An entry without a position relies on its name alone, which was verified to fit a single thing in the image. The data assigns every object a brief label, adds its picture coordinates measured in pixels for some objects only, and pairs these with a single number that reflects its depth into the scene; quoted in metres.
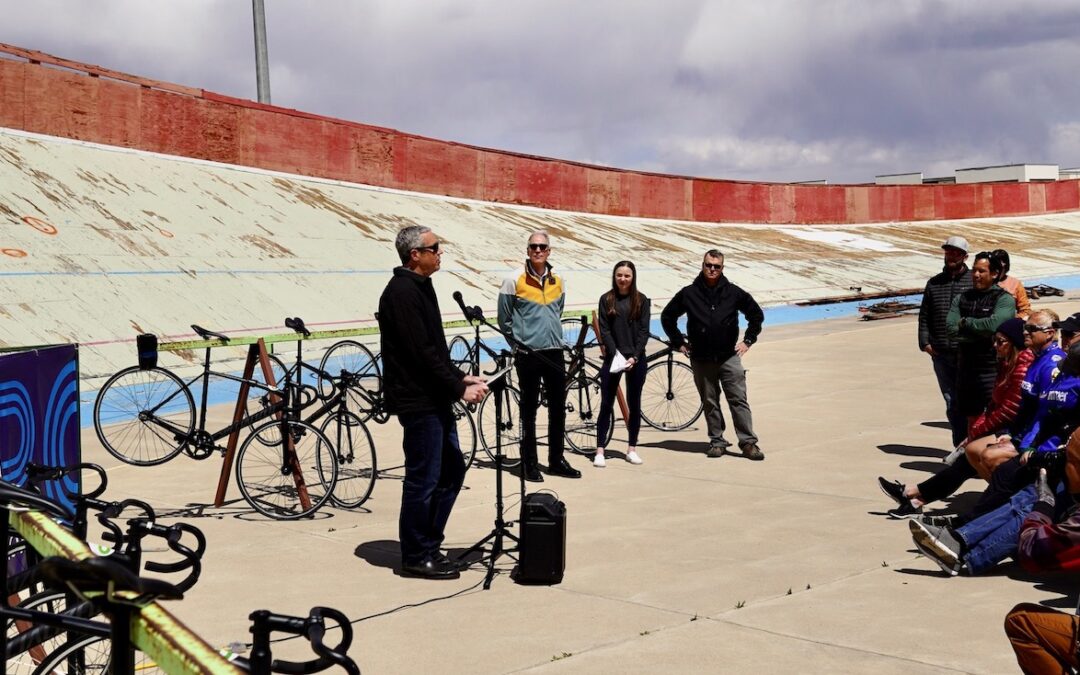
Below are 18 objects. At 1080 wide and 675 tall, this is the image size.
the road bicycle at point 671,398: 12.05
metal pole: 28.70
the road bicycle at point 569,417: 10.94
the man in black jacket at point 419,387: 6.70
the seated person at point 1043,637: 3.81
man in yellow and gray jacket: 9.57
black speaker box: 6.39
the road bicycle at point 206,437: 8.27
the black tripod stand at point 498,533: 6.60
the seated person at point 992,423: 7.38
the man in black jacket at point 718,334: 10.45
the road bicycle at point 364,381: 10.12
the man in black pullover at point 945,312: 9.71
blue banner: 5.50
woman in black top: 10.17
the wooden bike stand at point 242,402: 8.59
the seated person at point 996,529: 6.34
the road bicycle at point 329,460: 8.34
